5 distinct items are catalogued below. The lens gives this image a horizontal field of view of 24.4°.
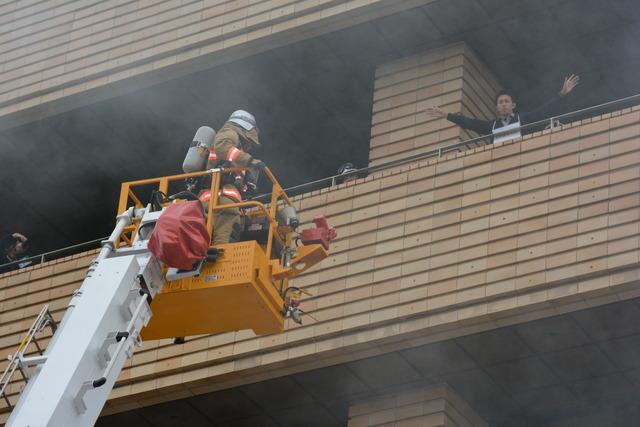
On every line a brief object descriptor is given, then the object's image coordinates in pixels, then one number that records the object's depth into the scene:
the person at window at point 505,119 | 18.22
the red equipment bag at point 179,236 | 13.17
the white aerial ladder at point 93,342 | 12.01
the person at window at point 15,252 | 22.39
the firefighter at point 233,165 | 14.85
